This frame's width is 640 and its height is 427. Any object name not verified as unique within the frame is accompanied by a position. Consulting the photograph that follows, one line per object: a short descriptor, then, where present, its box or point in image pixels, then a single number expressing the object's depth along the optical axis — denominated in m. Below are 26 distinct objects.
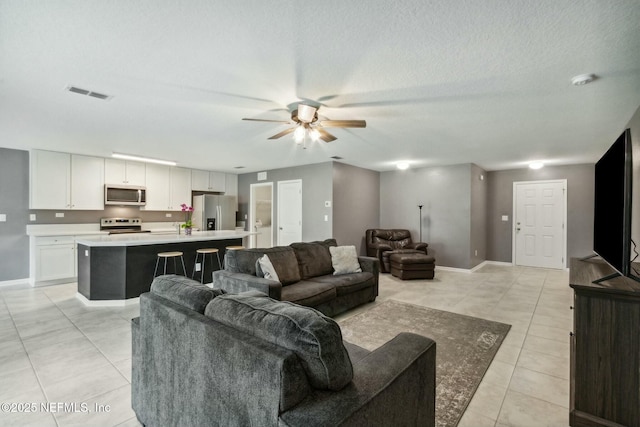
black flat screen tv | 1.76
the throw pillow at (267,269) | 3.20
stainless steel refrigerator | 6.96
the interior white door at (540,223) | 6.51
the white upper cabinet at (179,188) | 6.81
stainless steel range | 5.85
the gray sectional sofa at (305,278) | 3.10
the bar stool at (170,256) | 4.20
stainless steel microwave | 5.78
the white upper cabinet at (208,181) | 7.23
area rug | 2.08
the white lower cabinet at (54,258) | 4.87
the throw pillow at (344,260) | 4.05
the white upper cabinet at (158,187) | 6.41
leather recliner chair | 6.22
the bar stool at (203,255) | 4.62
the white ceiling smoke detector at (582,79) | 2.29
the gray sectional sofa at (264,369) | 0.95
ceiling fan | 2.79
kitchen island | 4.01
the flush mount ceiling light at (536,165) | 6.02
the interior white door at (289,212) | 6.75
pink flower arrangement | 7.26
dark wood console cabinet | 1.62
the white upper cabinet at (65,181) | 5.04
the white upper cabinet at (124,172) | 5.83
